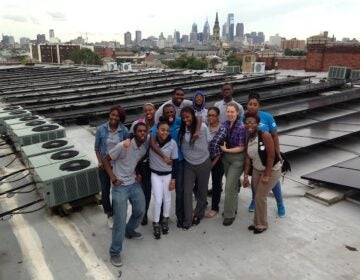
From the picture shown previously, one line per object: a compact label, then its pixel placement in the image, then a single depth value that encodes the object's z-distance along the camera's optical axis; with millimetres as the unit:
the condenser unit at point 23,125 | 6825
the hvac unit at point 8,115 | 7919
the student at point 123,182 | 3340
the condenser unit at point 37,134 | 6117
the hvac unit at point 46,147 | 5098
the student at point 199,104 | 4605
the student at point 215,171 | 4117
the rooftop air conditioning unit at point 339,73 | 17266
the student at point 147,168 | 3810
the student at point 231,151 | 3916
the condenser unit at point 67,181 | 4184
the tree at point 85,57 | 77875
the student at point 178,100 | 4656
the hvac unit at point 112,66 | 31656
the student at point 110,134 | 3727
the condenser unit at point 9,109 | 8931
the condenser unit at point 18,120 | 7277
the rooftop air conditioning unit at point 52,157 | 4645
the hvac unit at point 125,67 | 31266
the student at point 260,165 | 3629
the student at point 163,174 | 3645
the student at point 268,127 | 3734
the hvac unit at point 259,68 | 23647
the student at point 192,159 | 3773
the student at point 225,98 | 4828
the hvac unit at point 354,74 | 17695
